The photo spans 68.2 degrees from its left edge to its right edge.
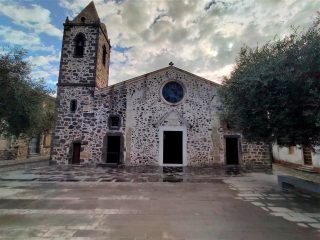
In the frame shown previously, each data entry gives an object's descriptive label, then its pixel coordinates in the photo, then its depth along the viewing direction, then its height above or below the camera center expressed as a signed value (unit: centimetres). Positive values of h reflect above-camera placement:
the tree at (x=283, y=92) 649 +181
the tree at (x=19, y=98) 843 +186
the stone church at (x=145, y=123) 1603 +187
